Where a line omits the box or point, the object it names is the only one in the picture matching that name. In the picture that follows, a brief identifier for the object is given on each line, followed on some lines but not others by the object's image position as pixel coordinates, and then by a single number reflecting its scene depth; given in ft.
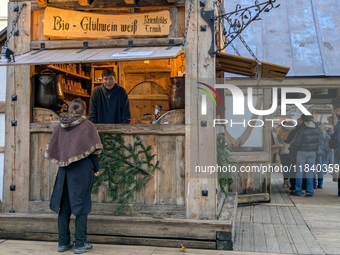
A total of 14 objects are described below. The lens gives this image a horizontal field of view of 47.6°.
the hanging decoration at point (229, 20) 14.65
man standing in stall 18.01
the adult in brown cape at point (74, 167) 14.12
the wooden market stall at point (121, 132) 15.78
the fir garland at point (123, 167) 16.46
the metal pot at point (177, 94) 16.93
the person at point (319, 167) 31.76
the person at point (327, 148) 37.65
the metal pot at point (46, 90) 17.63
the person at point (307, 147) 28.04
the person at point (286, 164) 31.49
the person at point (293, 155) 29.22
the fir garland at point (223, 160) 18.60
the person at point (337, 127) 28.40
